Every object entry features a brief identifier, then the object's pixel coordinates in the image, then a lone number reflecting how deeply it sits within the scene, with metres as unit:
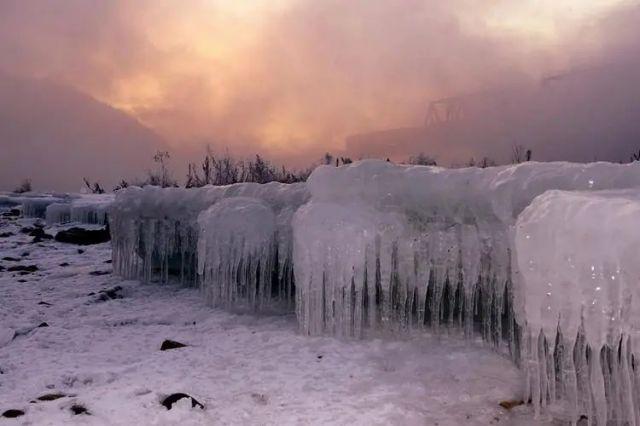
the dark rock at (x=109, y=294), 6.89
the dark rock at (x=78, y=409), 3.43
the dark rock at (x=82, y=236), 11.83
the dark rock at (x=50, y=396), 3.71
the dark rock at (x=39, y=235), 11.78
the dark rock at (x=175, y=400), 3.54
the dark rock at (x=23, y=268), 8.85
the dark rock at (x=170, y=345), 4.82
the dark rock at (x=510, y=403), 3.54
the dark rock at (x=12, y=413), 3.39
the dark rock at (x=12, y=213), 18.72
